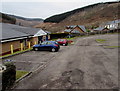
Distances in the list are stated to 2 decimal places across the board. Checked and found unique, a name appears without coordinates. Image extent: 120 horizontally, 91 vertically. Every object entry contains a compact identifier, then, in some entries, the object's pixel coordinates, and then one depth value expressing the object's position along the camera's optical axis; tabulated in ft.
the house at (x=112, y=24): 214.75
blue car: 56.90
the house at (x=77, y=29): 187.83
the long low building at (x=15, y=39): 54.39
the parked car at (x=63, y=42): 80.28
